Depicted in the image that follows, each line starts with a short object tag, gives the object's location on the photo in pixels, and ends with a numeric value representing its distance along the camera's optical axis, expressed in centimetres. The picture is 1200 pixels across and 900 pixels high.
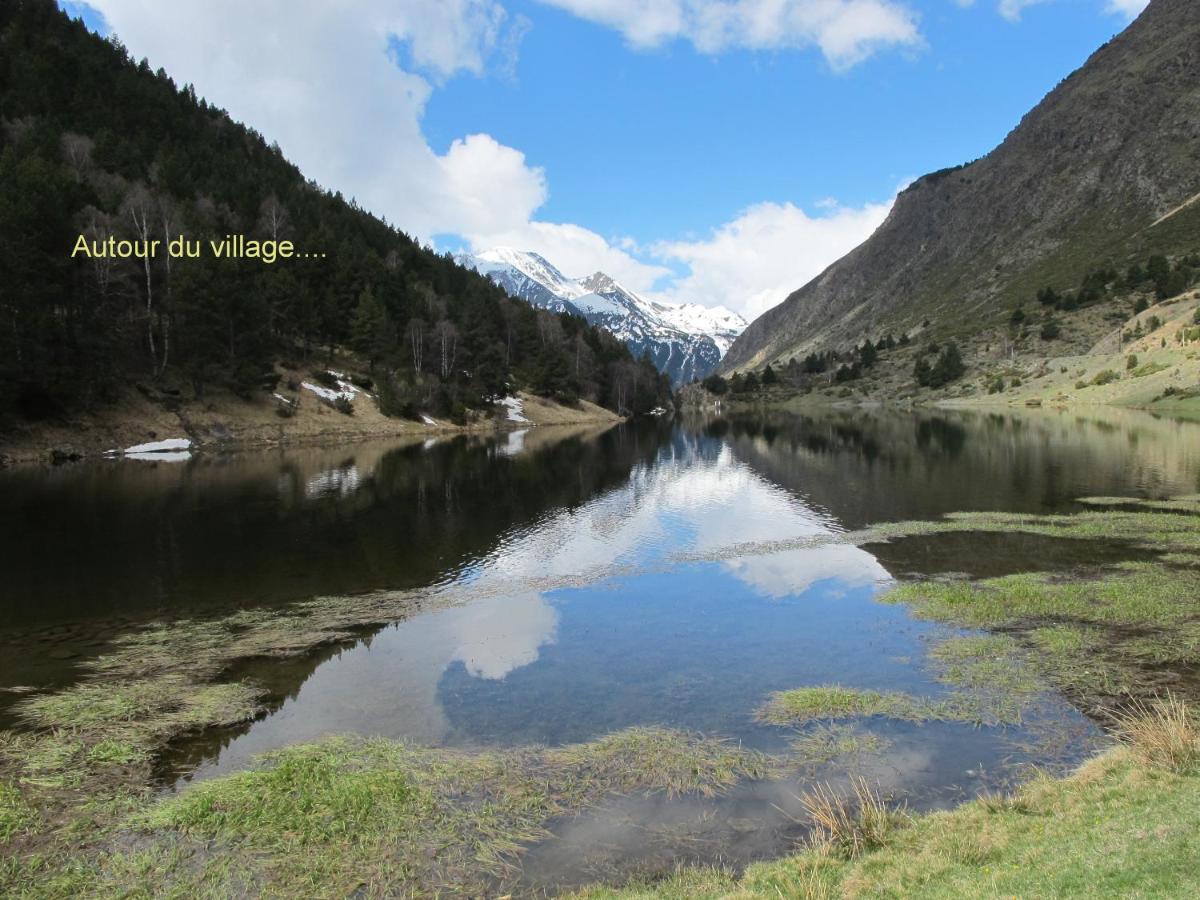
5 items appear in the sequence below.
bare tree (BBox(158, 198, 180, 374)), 8494
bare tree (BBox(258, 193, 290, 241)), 13214
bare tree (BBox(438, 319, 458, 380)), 13688
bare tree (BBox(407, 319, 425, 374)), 13250
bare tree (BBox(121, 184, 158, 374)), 8431
